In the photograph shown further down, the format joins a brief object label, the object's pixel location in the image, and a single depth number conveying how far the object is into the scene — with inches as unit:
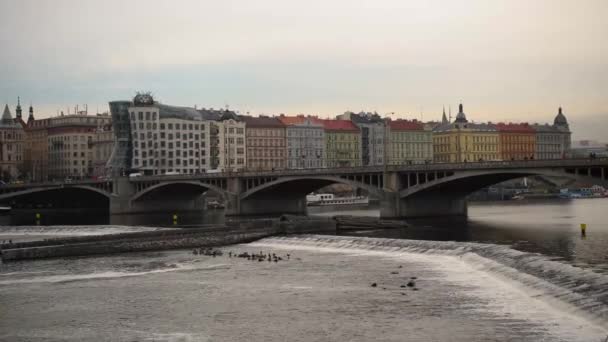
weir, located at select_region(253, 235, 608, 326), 1684.3
